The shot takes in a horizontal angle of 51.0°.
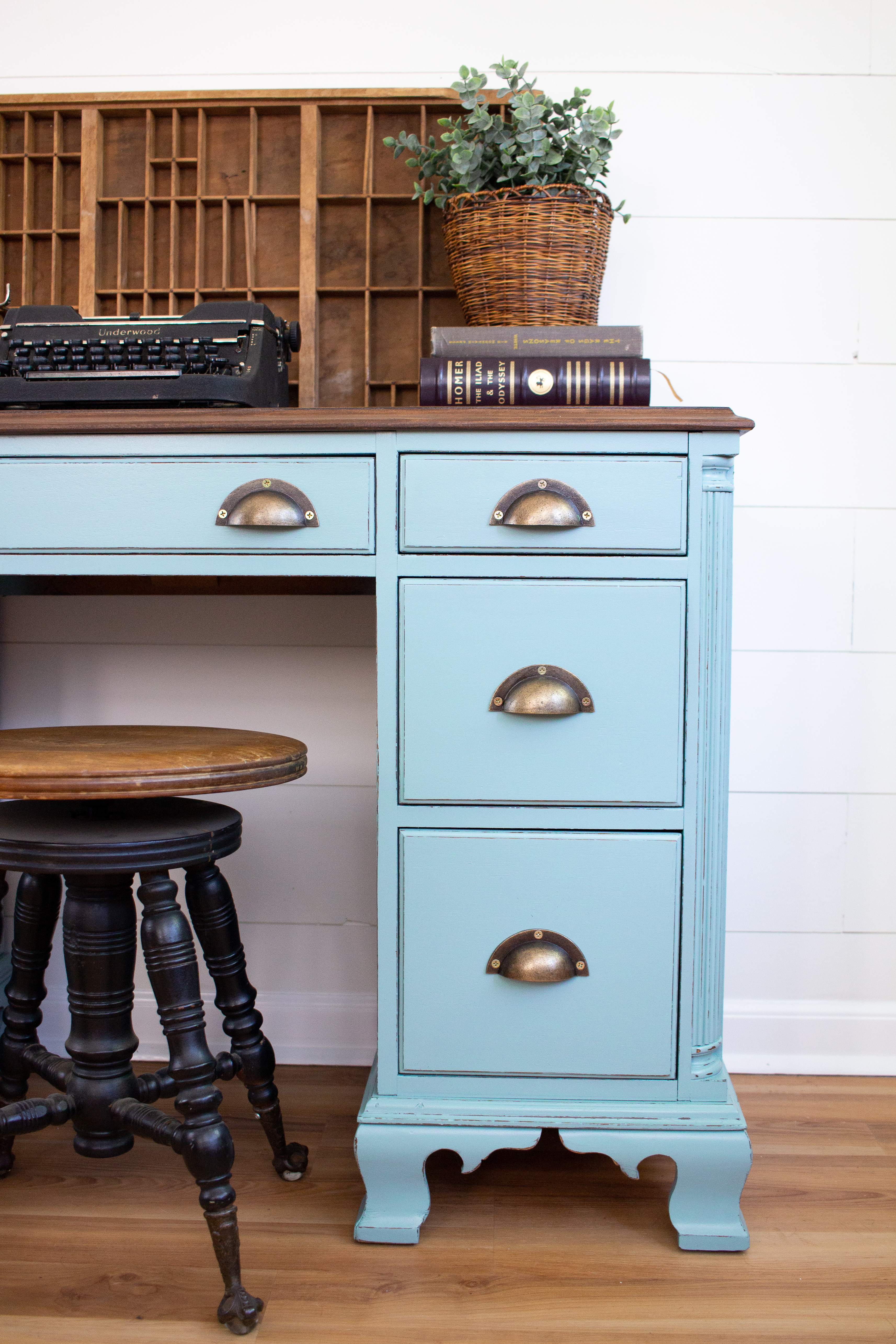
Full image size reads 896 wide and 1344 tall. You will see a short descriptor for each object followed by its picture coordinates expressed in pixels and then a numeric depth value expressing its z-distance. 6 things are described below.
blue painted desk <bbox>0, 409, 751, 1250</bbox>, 1.14
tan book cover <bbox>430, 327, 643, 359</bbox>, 1.24
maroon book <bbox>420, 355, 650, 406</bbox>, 1.20
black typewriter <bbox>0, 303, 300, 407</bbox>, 1.22
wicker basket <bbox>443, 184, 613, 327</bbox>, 1.35
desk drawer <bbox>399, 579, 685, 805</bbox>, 1.14
